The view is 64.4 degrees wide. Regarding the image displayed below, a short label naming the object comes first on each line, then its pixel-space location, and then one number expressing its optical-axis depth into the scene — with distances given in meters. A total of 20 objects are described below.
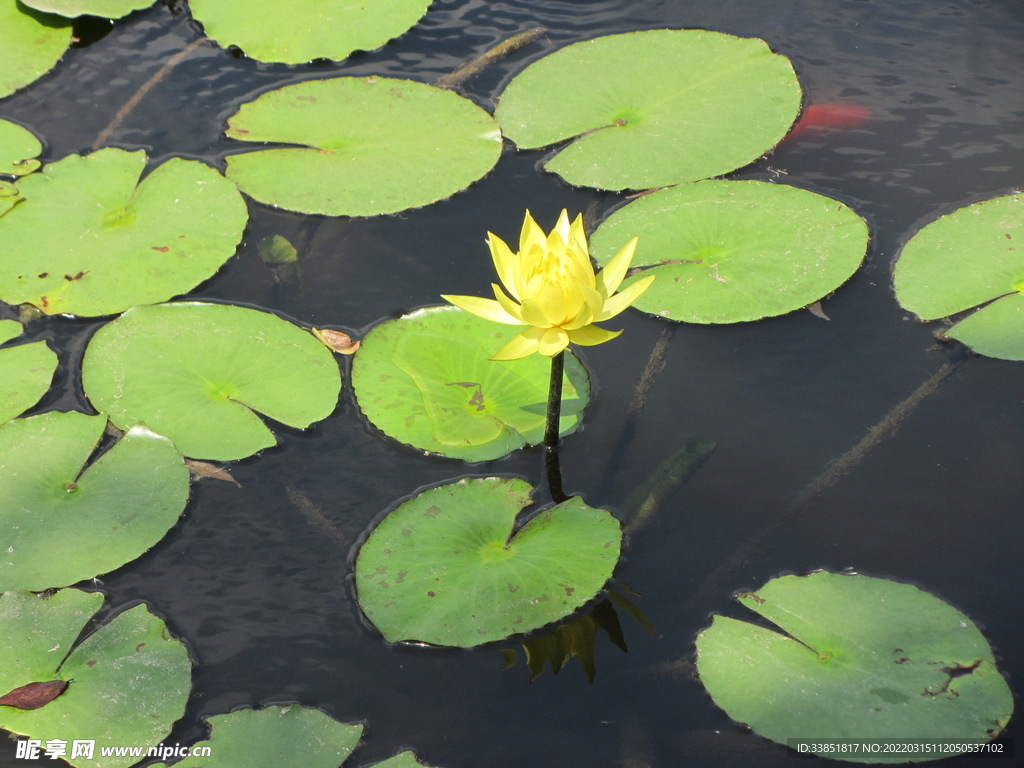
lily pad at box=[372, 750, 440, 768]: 2.04
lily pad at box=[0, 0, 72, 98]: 4.06
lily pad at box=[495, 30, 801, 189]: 3.45
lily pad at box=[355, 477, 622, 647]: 2.26
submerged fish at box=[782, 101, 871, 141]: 3.61
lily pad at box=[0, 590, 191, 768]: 2.12
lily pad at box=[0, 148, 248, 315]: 3.10
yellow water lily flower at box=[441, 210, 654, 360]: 2.13
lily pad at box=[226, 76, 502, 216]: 3.42
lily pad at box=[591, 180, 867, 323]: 2.95
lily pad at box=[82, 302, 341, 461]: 2.77
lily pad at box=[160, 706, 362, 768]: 2.05
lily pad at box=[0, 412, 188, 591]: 2.44
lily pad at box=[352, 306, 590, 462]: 2.69
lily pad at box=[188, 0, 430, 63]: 4.07
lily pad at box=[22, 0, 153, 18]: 4.15
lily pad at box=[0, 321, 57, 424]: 2.81
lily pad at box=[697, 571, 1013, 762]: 2.01
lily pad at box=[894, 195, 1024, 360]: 2.82
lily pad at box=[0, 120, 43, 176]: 3.56
